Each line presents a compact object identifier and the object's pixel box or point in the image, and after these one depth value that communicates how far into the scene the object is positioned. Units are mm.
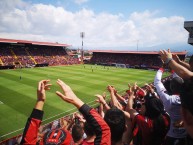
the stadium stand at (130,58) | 58625
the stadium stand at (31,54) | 48147
